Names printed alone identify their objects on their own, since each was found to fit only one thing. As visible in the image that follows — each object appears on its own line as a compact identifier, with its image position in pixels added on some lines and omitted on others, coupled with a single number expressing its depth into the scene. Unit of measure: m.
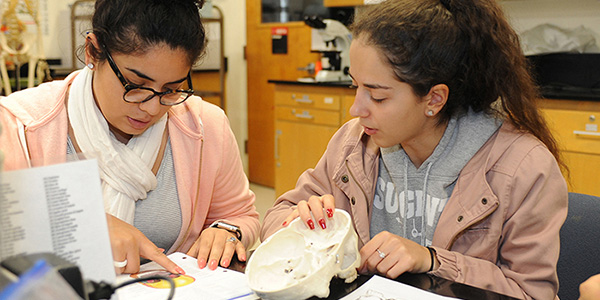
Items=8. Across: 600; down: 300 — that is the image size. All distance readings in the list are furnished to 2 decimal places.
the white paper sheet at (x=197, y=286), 0.84
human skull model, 0.81
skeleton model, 3.61
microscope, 3.64
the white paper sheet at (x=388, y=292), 0.83
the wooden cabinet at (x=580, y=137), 2.54
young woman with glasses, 1.14
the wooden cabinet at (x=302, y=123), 3.47
